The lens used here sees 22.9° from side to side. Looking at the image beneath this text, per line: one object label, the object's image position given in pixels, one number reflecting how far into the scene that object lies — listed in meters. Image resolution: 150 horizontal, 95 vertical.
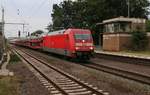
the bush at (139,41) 52.31
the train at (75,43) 30.11
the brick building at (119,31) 52.90
